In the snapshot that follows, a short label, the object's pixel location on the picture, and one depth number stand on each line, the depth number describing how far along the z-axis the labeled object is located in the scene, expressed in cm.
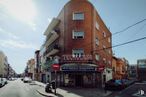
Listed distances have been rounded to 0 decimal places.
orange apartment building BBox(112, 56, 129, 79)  3074
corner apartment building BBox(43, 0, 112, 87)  1499
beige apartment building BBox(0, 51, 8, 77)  5344
